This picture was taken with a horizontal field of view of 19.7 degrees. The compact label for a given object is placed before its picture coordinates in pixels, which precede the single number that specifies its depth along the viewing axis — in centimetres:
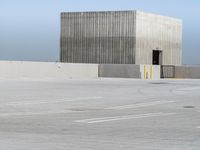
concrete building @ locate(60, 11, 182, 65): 6838
